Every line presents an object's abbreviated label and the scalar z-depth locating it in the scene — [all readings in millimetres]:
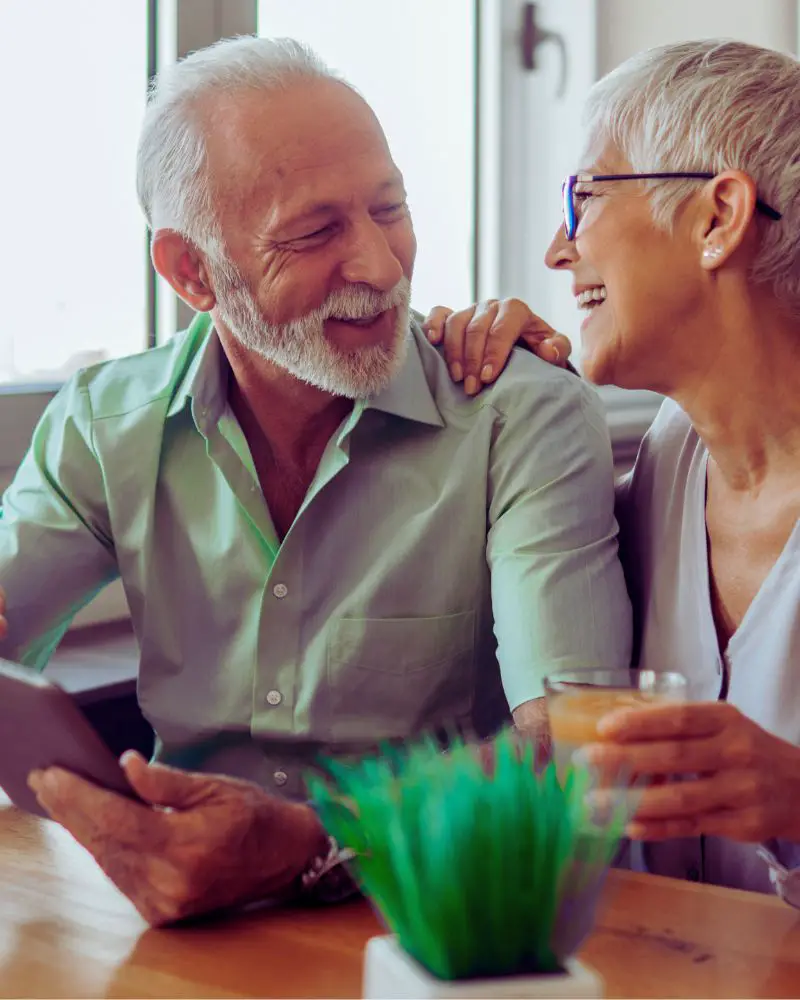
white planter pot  748
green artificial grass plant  746
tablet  1079
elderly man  1661
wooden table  998
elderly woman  1476
